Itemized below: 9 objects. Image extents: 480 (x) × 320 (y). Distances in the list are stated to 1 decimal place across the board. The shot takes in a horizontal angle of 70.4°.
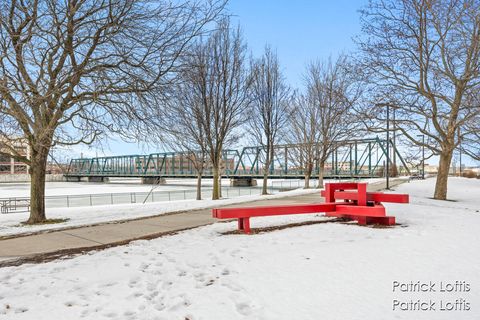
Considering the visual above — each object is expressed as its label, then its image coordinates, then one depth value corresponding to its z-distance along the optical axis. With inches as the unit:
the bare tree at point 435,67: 588.1
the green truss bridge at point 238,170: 1510.7
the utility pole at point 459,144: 662.0
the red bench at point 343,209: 308.7
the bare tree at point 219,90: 766.5
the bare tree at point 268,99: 932.3
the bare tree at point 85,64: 343.0
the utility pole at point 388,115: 660.3
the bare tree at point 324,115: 1081.4
